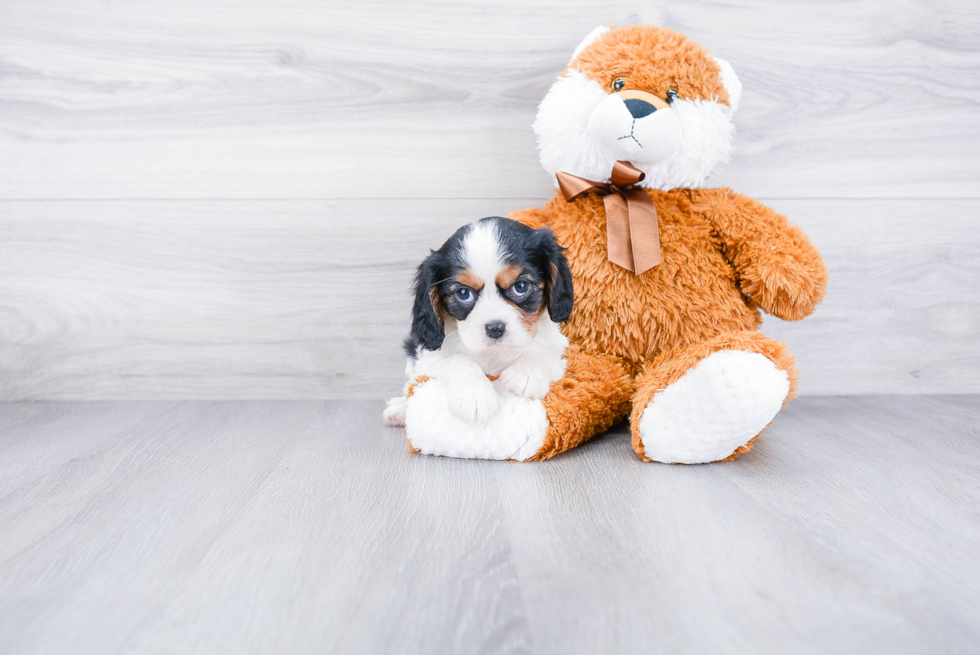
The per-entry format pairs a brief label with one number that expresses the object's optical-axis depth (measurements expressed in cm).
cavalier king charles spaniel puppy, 123
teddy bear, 126
